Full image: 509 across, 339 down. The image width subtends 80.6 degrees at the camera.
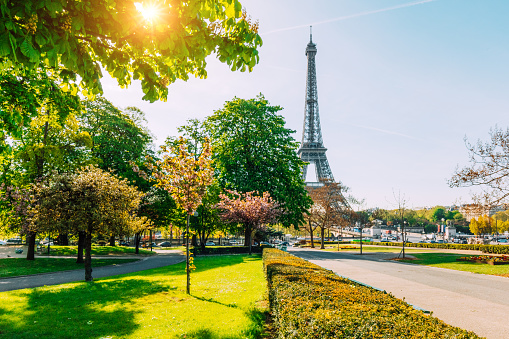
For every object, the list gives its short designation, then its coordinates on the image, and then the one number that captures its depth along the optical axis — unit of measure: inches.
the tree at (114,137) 1268.5
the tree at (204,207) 1304.1
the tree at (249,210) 1061.1
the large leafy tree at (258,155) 1215.6
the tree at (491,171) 761.6
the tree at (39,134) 427.2
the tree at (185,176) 434.0
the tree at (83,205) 517.3
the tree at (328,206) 1814.7
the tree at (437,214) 5452.8
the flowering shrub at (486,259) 850.4
